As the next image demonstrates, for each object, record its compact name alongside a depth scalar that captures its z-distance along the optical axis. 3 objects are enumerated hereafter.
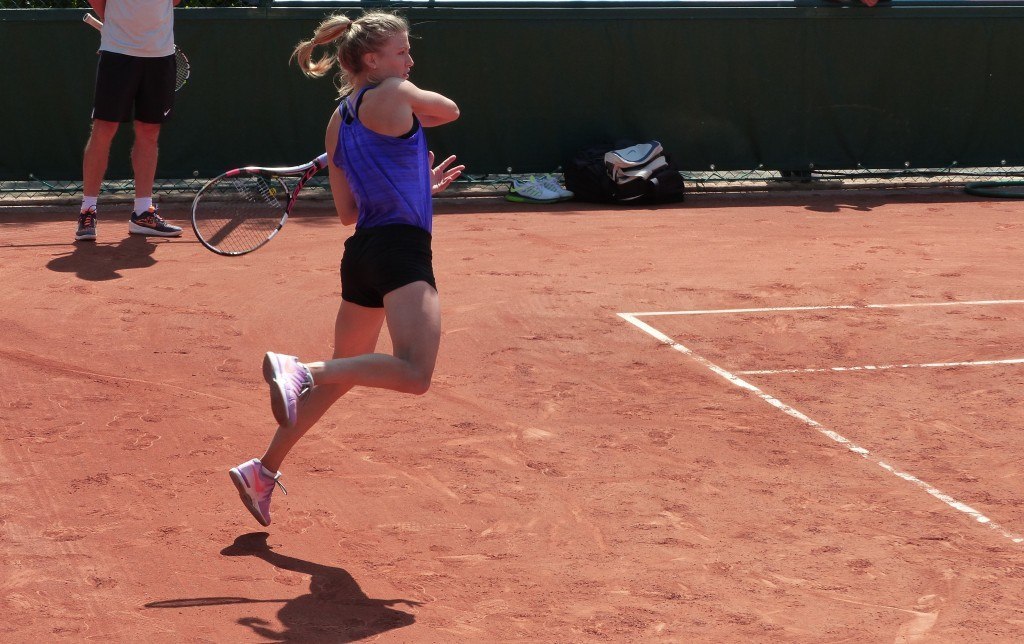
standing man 16.98
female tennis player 7.50
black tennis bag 22.27
